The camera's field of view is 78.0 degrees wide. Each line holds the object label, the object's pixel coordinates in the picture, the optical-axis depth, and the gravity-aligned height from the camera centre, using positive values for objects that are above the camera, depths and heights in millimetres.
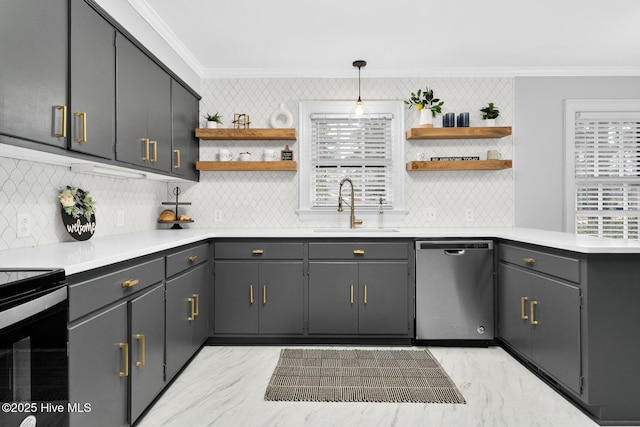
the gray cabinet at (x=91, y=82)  1861 +665
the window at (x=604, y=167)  3812 +448
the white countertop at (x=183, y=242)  1605 -175
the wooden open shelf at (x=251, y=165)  3699 +452
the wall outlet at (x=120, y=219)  2936 -43
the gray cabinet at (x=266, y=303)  3240 -736
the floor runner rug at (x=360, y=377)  2402 -1102
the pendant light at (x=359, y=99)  3471 +1068
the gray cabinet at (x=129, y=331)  1531 -585
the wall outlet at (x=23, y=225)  2002 -61
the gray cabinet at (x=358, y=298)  3230 -692
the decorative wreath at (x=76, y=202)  2277 +67
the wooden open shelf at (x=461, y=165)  3670 +452
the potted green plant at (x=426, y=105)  3695 +1019
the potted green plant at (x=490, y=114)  3725 +946
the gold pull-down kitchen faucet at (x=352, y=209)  3742 +42
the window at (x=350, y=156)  3877 +567
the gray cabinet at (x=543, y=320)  2236 -698
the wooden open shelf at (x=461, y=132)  3631 +748
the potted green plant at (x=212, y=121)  3744 +878
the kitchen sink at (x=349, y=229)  3403 -151
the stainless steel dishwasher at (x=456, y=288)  3223 -609
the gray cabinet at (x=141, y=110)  2334 +689
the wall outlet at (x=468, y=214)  3877 -6
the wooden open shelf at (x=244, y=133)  3664 +745
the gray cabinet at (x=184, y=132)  3223 +709
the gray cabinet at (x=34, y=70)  1460 +575
